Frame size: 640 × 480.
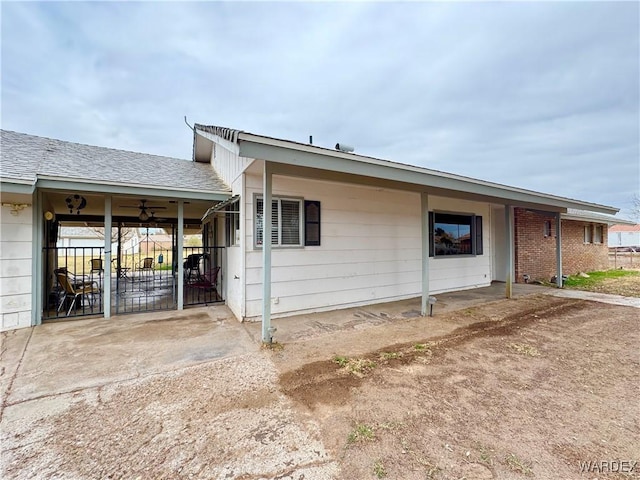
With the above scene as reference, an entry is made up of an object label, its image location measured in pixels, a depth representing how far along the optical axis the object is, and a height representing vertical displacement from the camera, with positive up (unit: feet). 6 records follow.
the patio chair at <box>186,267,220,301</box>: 22.77 -3.47
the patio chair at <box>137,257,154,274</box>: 38.01 -2.83
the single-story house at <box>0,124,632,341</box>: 14.70 +1.85
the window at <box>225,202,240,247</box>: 17.66 +1.20
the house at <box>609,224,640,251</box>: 105.70 +1.52
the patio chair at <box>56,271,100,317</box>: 18.22 -3.15
